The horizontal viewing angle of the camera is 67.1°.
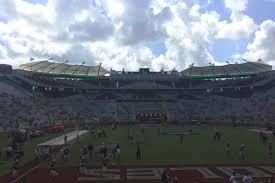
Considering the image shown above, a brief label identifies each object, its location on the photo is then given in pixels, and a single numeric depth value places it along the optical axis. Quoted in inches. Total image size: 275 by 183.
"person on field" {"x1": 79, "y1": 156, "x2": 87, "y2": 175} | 612.9
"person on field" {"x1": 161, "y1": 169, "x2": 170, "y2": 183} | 471.5
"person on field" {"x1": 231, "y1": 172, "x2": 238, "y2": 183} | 417.4
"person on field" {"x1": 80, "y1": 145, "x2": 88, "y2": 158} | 720.2
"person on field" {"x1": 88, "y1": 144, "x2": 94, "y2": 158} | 784.6
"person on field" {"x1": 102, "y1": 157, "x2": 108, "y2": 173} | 610.8
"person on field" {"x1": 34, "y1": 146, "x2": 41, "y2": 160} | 761.5
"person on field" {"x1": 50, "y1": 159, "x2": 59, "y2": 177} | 583.1
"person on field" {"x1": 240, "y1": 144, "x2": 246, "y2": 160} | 739.0
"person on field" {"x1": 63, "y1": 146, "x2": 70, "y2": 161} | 741.4
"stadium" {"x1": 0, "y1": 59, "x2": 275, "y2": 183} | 629.6
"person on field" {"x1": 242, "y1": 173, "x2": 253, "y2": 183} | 422.1
